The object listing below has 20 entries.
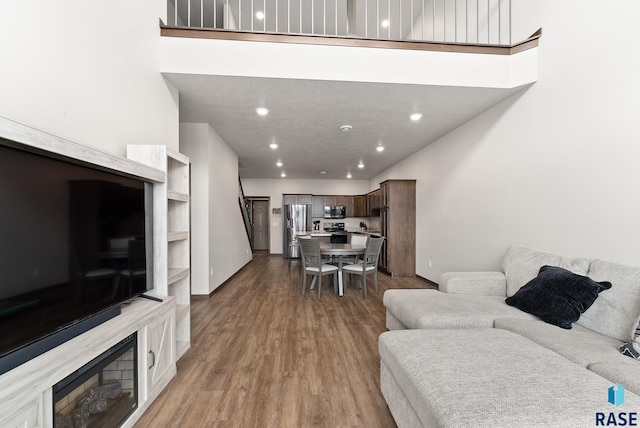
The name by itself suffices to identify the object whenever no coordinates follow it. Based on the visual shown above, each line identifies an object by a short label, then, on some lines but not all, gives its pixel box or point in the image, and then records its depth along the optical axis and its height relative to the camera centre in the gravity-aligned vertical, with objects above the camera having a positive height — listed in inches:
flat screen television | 38.7 -6.6
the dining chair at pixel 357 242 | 178.7 -22.9
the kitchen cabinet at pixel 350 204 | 355.3 +11.2
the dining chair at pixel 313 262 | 154.3 -31.2
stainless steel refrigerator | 333.4 -11.2
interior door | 371.2 -18.0
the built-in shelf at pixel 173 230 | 75.3 -5.4
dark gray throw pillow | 69.7 -24.0
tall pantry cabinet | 215.8 -12.7
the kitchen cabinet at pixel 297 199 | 339.6 +17.5
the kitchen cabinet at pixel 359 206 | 334.8 +8.2
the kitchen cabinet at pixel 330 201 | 352.8 +15.3
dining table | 158.4 -24.3
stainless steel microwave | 351.3 +0.3
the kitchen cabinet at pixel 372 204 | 264.5 +9.1
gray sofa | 36.8 -28.6
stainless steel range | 307.0 -25.2
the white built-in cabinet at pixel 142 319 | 37.1 -23.7
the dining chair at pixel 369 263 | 157.8 -32.7
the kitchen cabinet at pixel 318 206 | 352.8 +8.5
